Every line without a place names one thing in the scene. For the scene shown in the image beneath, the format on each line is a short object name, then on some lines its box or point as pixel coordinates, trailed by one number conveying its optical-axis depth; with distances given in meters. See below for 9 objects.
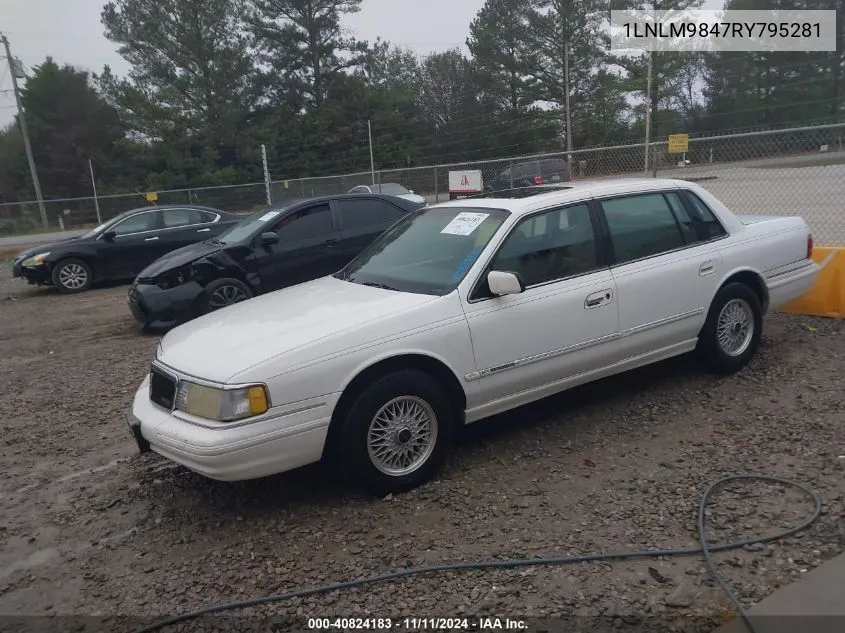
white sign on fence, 13.64
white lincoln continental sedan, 3.58
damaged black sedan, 8.18
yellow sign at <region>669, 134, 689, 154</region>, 10.10
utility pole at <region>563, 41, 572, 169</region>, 36.41
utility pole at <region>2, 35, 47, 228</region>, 37.06
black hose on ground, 3.03
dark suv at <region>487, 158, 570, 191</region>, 13.75
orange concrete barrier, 6.64
